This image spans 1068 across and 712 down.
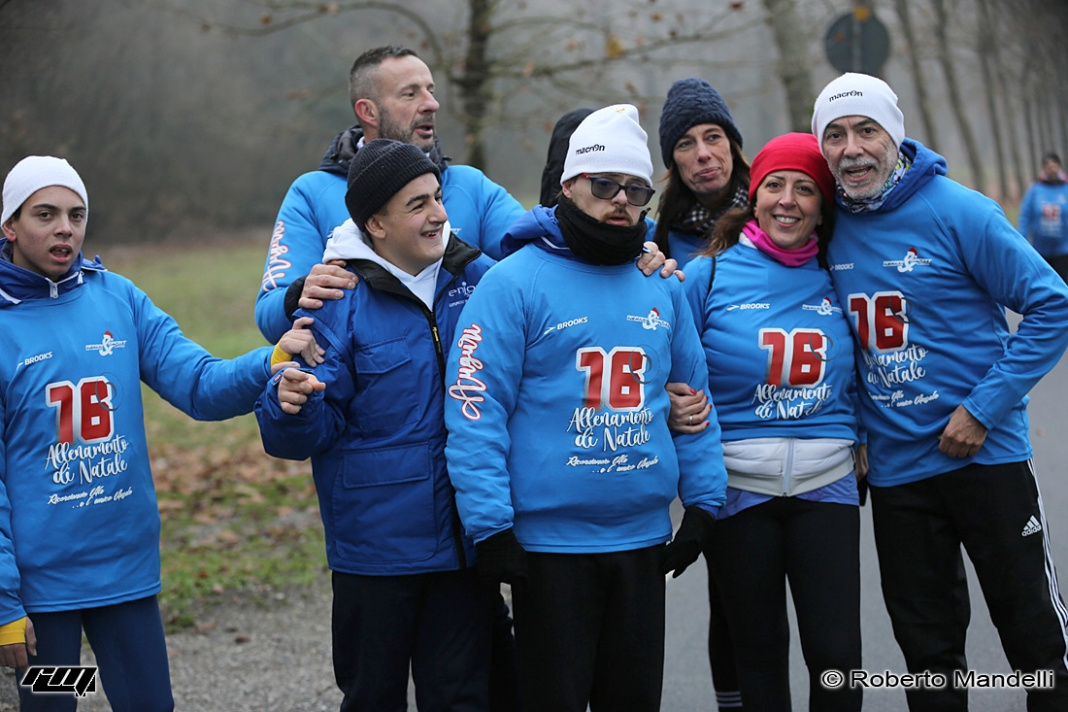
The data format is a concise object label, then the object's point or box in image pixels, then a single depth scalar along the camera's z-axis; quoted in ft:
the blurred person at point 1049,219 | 49.83
